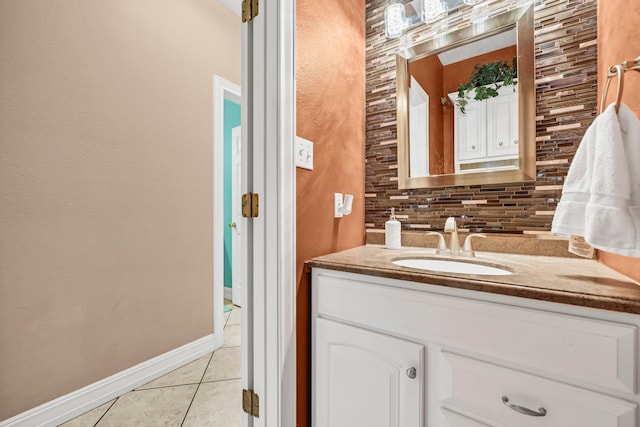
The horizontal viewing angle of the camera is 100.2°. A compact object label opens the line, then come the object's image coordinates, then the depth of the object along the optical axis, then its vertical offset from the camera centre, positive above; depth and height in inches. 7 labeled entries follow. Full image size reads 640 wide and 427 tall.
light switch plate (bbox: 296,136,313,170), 40.1 +9.0
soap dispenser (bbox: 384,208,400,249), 53.1 -4.6
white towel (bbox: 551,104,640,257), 22.9 +2.2
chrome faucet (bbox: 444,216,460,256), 46.4 -4.8
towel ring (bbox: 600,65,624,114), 24.3 +12.5
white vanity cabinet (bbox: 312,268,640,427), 23.3 -16.0
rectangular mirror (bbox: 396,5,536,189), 46.6 +20.1
